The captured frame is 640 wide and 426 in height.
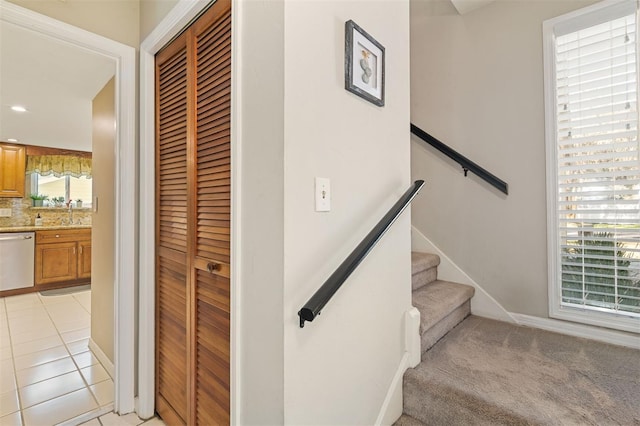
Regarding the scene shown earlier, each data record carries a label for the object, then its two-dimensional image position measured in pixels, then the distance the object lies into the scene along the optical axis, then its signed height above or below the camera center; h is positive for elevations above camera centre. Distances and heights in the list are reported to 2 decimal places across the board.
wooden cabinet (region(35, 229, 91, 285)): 4.40 -0.62
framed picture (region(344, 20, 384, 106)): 1.08 +0.58
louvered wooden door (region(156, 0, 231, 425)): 1.21 -0.03
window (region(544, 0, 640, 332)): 1.67 +0.29
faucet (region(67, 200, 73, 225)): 5.30 +0.05
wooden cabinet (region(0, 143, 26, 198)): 4.52 +0.72
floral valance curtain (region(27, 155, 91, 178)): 4.90 +0.88
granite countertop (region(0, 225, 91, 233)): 4.10 -0.18
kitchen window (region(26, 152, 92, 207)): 4.94 +0.71
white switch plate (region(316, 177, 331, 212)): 0.97 +0.07
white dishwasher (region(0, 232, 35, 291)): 4.07 -0.62
